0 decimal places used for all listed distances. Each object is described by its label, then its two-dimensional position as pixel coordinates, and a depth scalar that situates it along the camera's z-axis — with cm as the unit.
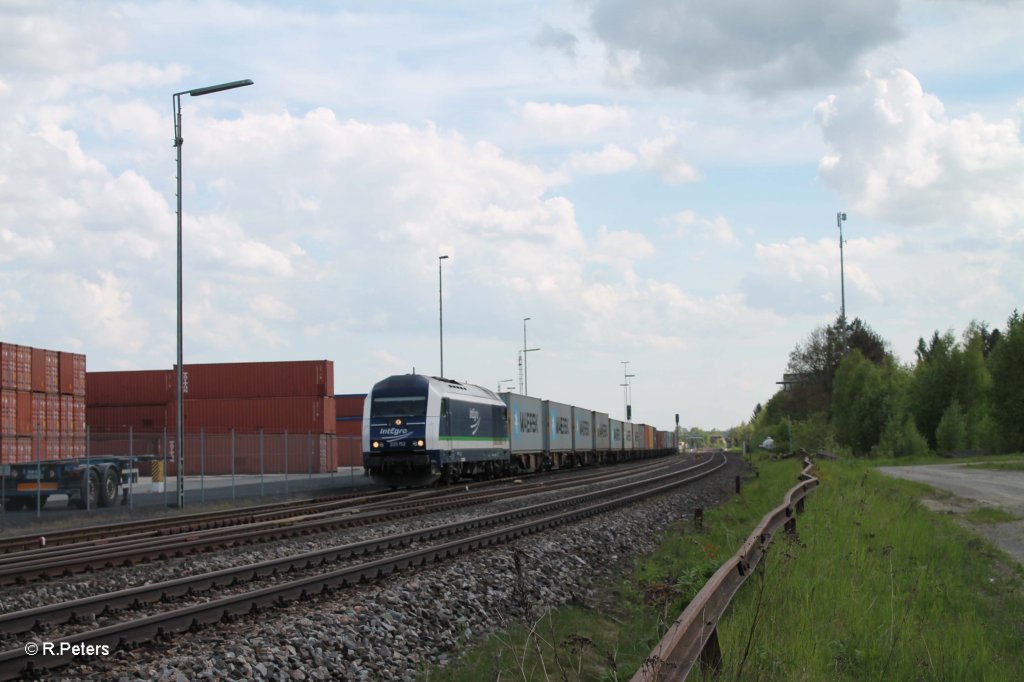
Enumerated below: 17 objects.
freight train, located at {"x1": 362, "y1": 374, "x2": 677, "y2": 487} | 2917
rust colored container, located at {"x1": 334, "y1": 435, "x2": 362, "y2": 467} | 5334
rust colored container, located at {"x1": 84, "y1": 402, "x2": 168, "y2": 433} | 6009
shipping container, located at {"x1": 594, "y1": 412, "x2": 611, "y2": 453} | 5748
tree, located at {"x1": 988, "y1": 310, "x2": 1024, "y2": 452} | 4456
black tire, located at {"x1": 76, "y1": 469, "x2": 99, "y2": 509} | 2238
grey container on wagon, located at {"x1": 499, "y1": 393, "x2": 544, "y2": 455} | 3844
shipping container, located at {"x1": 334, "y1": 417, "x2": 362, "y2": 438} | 6822
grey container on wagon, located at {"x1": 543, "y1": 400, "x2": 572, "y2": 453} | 4472
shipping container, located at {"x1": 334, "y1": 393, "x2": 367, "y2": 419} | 6969
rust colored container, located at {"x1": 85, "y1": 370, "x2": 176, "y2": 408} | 6059
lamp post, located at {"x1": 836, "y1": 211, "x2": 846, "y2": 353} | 6103
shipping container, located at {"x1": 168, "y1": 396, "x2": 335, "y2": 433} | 5509
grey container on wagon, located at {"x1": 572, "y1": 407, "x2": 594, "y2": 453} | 5141
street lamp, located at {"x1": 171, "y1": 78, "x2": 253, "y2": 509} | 2136
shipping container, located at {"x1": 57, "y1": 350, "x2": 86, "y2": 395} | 4216
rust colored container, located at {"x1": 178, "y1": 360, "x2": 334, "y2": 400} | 5509
